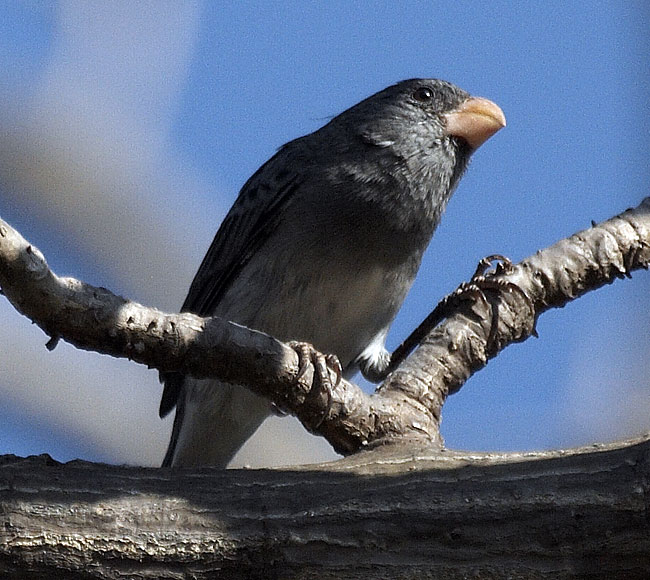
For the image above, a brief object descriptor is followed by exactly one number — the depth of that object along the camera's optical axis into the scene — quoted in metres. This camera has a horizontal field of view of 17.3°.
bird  8.13
